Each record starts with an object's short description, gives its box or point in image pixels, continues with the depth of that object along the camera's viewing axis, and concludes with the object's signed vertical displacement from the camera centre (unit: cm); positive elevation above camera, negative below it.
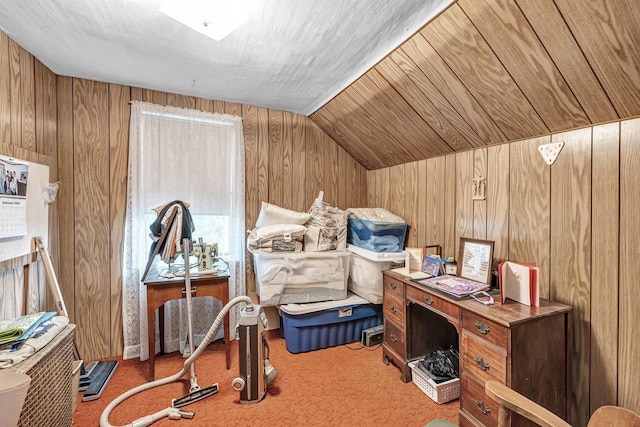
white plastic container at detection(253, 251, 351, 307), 244 -58
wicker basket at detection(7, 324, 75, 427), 119 -81
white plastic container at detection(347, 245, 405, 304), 248 -52
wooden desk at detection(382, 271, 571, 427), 137 -72
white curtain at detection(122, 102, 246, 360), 237 +18
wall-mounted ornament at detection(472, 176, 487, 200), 203 +18
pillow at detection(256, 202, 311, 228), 262 -4
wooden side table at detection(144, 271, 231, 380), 203 -60
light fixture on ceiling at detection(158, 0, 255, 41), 139 +103
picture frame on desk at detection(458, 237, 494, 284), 185 -33
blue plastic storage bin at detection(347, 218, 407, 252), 255 -22
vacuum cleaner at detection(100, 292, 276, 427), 172 -100
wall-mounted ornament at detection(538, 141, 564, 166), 161 +36
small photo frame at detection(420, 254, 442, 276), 214 -41
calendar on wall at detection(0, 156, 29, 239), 157 +9
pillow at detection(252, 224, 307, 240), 247 -17
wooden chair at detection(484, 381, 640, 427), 84 -65
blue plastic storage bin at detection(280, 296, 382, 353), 243 -103
